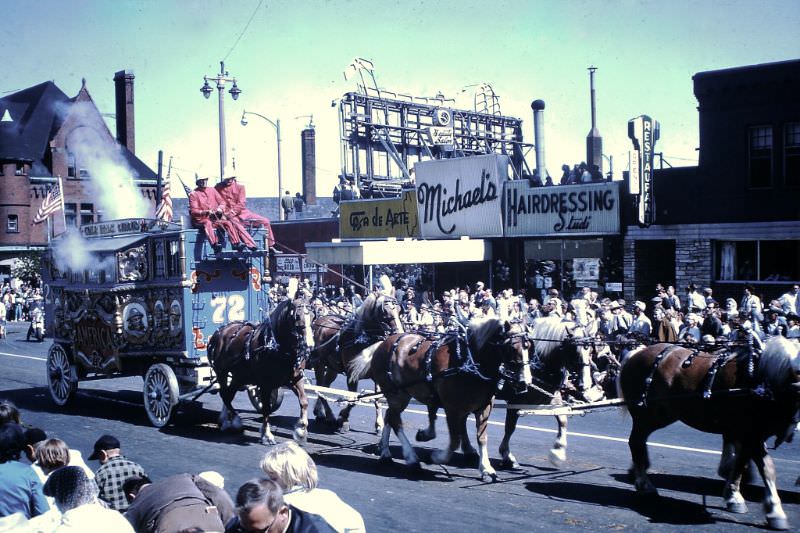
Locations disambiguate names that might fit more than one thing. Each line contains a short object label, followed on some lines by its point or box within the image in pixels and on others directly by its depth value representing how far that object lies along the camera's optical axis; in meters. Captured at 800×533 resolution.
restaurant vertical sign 22.33
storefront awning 25.12
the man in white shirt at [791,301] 18.25
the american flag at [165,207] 16.95
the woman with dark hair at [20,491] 6.02
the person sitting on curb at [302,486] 4.64
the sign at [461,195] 27.84
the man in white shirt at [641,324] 17.10
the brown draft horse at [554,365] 10.15
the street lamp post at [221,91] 22.89
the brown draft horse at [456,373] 9.77
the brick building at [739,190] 20.83
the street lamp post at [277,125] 36.56
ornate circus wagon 13.55
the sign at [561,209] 24.00
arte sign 31.64
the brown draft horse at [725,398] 7.81
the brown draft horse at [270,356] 12.07
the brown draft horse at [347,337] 12.90
